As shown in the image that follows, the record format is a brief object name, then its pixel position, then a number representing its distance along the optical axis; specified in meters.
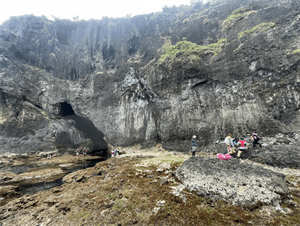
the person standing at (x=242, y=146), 10.45
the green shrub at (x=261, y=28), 17.48
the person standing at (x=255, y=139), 12.05
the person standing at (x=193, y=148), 11.03
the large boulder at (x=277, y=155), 8.79
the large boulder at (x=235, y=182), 5.29
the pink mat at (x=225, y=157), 9.32
